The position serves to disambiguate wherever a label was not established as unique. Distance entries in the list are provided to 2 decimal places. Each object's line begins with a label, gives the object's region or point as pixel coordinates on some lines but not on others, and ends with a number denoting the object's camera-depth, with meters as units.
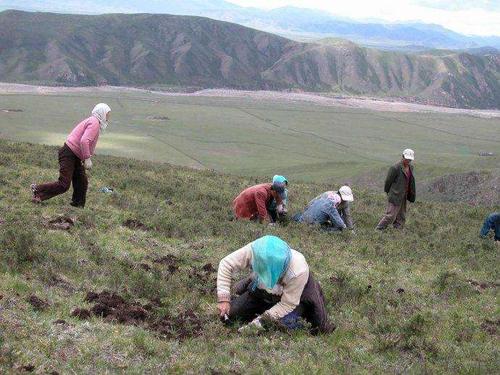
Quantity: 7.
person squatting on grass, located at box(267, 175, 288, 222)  16.64
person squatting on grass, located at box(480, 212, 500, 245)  17.70
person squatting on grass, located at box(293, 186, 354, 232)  16.62
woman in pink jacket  13.53
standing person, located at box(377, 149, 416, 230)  18.00
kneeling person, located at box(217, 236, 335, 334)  8.02
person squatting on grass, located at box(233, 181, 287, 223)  16.34
